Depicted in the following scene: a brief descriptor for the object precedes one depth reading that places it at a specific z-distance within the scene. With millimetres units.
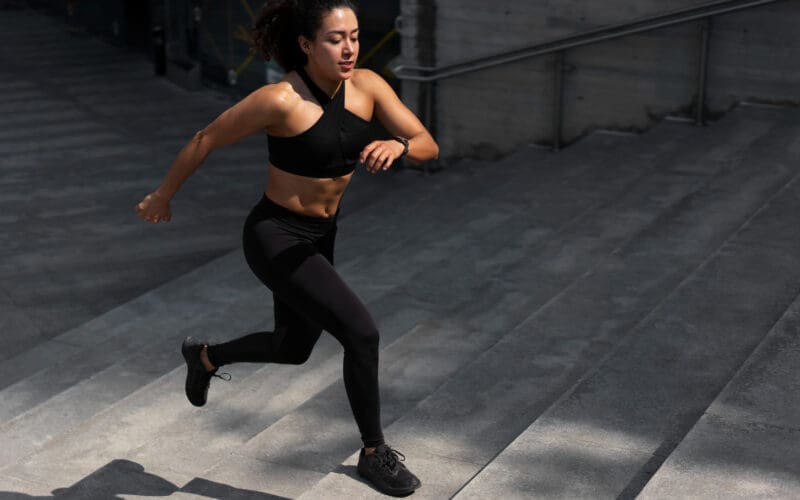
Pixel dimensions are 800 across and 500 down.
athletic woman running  4348
